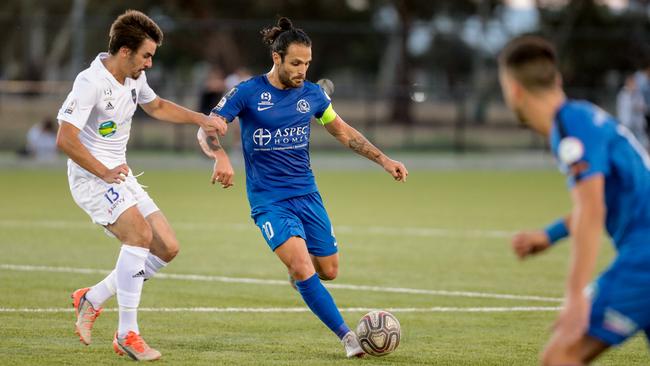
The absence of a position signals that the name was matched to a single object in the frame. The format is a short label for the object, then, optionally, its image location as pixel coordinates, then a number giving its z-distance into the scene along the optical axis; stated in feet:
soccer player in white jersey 46.65
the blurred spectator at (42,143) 197.32
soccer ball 47.70
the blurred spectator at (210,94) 189.98
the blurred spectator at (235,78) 189.57
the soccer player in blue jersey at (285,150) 50.63
